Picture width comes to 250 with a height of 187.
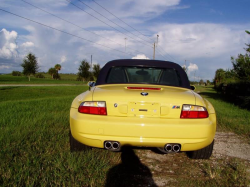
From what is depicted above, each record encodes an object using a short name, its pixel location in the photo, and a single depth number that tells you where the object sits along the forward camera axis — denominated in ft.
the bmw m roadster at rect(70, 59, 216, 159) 8.57
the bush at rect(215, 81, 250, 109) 33.95
